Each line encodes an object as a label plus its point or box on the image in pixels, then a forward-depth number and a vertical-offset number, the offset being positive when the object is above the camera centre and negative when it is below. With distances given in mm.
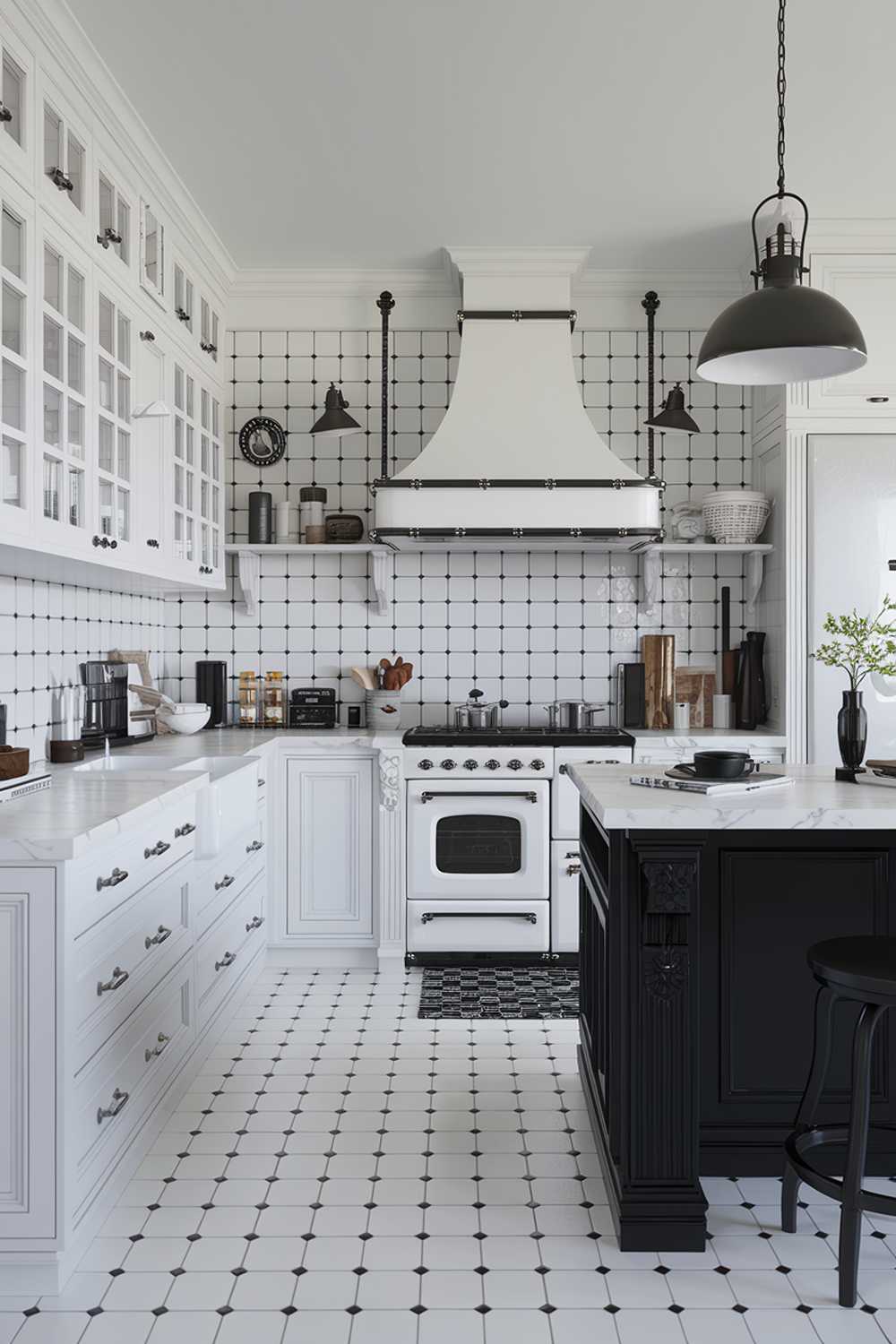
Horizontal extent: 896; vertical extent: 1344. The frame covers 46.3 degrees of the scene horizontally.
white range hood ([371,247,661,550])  4012 +813
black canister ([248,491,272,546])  4418 +584
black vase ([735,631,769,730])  4301 -112
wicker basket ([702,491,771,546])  4215 +577
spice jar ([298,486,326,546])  4445 +607
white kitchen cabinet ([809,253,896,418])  4031 +1319
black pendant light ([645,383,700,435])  4016 +922
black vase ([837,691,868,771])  2490 -176
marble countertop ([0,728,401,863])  1939 -328
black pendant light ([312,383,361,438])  4066 +925
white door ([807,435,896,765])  4004 +459
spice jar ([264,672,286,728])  4523 -211
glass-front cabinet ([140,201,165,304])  3352 +1334
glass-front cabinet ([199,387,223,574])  4125 +696
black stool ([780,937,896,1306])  1864 -687
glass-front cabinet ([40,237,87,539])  2525 +670
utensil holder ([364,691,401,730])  4404 -216
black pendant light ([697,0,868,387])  2025 +661
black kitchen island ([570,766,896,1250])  2070 -654
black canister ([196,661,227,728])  4508 -126
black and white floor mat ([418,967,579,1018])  3566 -1199
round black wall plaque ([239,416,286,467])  4582 +948
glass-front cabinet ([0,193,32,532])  2275 +638
